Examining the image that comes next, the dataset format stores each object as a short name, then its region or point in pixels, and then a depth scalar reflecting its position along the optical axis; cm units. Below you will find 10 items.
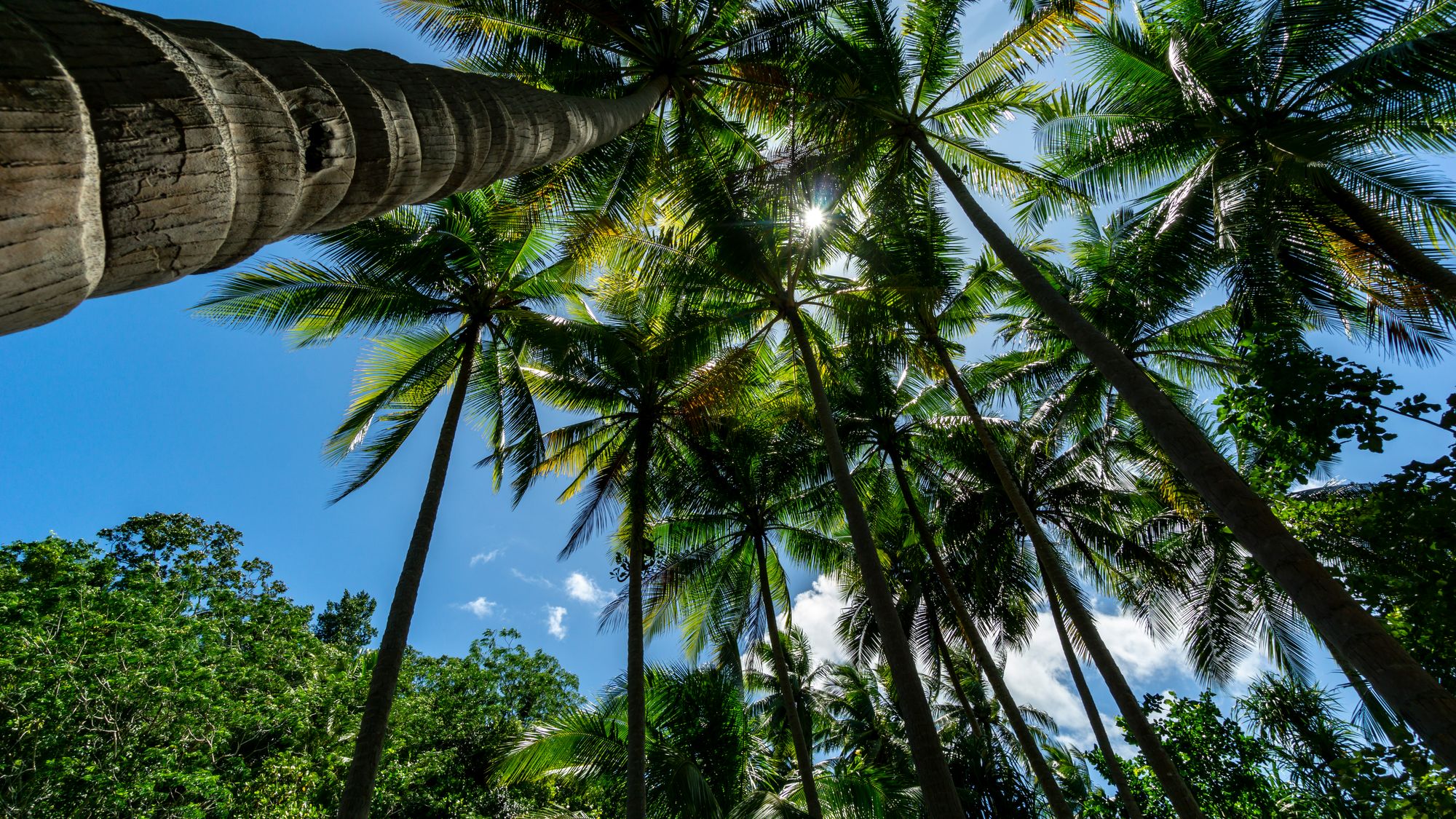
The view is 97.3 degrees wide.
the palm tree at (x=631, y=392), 1039
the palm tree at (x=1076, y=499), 1378
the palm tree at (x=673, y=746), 1095
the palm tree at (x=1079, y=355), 1240
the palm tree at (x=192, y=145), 111
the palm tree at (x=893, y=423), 1211
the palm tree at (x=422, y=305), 894
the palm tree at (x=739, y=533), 1316
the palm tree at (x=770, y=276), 670
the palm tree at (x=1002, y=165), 345
